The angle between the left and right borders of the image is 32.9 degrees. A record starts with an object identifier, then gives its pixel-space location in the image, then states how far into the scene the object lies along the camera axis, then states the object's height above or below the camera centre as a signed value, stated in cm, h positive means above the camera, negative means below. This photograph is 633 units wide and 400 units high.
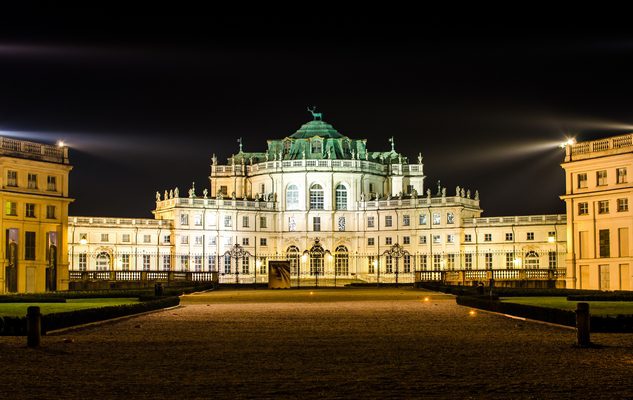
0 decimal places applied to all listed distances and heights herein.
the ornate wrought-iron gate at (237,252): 10988 +182
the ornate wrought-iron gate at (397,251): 11171 +180
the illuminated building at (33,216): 6606 +347
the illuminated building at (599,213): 6775 +358
